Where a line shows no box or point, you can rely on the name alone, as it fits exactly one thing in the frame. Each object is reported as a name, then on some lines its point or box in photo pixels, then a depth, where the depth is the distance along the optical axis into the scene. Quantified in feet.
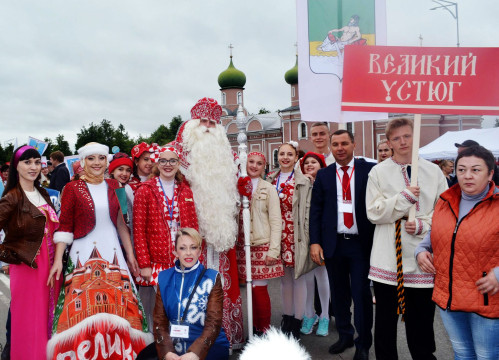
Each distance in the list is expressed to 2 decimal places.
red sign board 10.57
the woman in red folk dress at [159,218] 12.42
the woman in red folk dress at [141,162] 17.28
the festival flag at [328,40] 13.28
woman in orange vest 8.22
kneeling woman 10.34
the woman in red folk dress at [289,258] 14.99
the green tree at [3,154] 148.11
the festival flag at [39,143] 16.72
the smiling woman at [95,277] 11.17
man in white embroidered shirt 10.77
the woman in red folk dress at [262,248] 14.39
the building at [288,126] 129.08
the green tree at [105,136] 194.83
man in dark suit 12.69
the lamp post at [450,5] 59.37
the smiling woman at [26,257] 11.71
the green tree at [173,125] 214.05
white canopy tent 40.75
